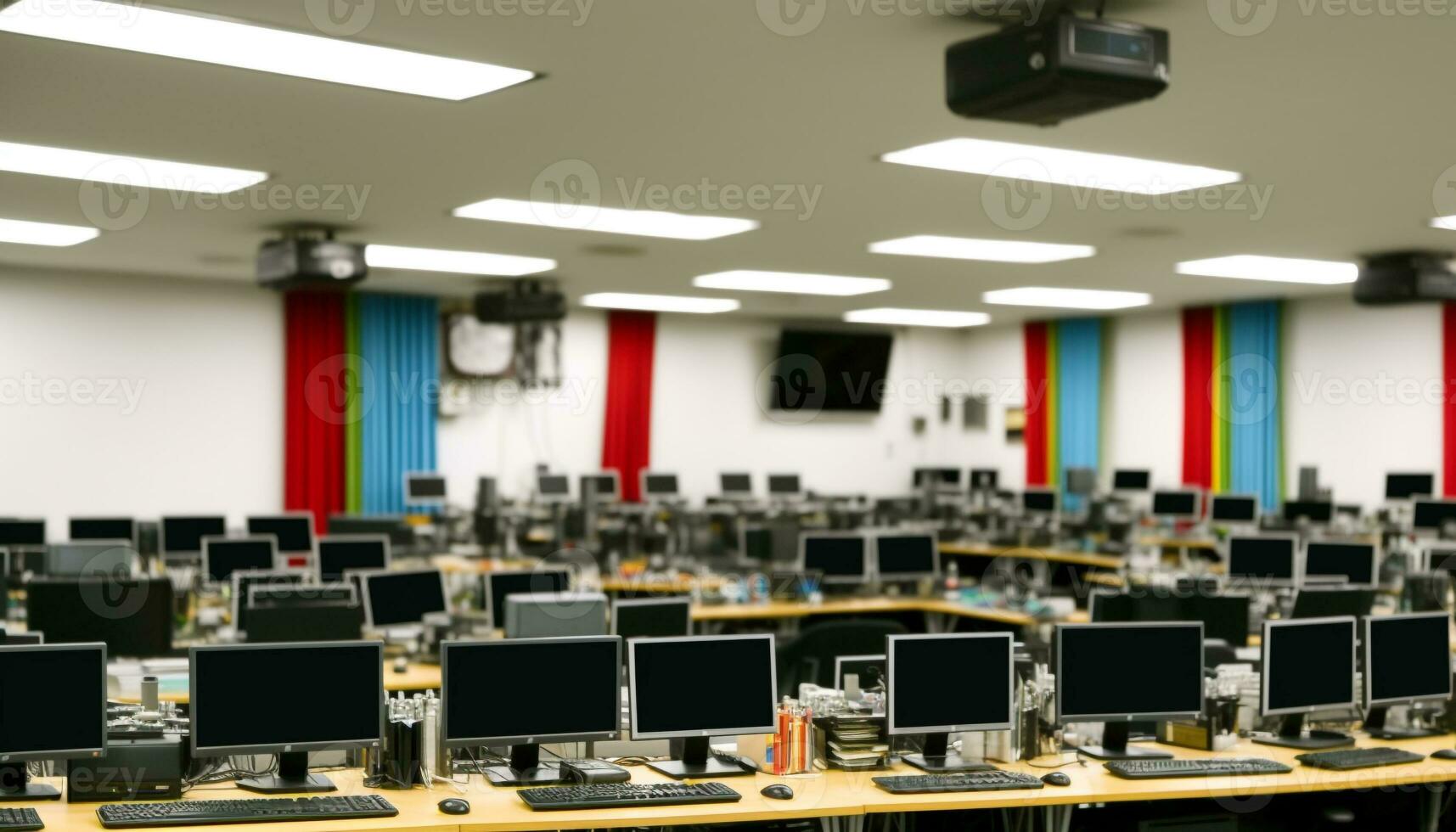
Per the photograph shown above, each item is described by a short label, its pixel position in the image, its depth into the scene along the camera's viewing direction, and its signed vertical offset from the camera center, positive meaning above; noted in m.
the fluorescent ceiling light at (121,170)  7.09 +1.48
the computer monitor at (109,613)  7.04 -0.81
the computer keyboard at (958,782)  4.86 -1.13
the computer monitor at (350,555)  9.40 -0.67
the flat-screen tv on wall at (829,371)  17.27 +1.04
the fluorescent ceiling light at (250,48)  4.66 +1.43
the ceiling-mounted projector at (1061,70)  3.92 +1.09
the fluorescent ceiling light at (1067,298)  13.70 +1.59
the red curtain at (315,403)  14.07 +0.50
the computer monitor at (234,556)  9.45 -0.69
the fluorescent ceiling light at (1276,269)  11.23 +1.54
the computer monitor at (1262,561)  10.00 -0.73
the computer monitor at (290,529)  11.05 -0.60
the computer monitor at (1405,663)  5.75 -0.84
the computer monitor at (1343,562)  9.70 -0.72
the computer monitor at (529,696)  4.75 -0.82
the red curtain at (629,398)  16.20 +0.65
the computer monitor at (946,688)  5.11 -0.84
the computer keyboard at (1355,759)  5.32 -1.14
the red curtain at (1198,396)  15.27 +0.67
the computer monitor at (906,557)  10.51 -0.75
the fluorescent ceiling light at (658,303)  14.38 +1.59
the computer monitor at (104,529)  11.00 -0.60
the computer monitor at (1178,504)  13.81 -0.46
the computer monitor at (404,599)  7.80 -0.81
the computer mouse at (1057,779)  4.98 -1.14
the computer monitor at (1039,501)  14.98 -0.48
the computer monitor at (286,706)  4.51 -0.81
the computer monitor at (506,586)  8.02 -0.75
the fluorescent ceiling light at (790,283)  12.42 +1.56
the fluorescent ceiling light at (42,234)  9.89 +1.57
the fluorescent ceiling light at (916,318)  15.93 +1.60
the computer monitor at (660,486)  15.19 -0.33
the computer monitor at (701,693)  4.96 -0.84
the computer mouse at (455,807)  4.43 -1.10
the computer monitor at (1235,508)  13.21 -0.47
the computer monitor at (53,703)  4.35 -0.77
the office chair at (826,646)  7.82 -1.05
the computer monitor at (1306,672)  5.51 -0.85
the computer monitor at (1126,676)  5.27 -0.82
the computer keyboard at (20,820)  4.12 -1.08
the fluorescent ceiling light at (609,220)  8.66 +1.50
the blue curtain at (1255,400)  14.68 +0.60
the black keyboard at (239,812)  4.21 -1.09
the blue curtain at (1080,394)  16.78 +0.75
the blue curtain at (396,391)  14.53 +0.64
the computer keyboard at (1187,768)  5.09 -1.13
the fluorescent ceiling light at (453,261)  10.95 +1.54
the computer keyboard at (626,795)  4.55 -1.11
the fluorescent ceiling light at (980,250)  10.09 +1.52
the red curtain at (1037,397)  17.47 +0.73
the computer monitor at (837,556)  10.40 -0.74
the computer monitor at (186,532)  10.91 -0.62
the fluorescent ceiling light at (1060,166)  6.74 +1.45
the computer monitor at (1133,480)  15.20 -0.25
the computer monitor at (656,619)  7.37 -0.86
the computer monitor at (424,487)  14.23 -0.34
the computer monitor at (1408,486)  12.80 -0.25
